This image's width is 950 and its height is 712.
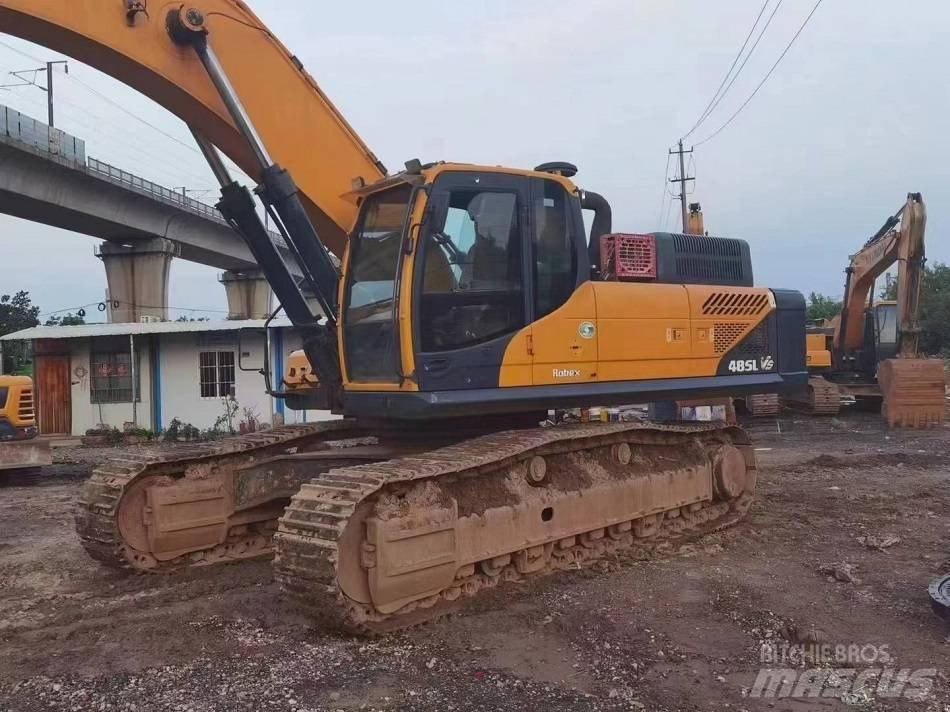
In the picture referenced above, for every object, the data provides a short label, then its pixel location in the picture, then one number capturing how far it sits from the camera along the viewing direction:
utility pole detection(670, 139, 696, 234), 44.63
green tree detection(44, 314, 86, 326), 48.85
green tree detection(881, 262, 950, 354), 46.44
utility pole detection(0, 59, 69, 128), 35.25
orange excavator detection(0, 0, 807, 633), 4.96
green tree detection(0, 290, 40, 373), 43.22
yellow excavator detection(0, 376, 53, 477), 11.65
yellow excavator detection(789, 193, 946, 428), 16.53
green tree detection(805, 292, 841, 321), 52.76
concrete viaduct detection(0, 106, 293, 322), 23.77
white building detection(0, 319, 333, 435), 19.39
